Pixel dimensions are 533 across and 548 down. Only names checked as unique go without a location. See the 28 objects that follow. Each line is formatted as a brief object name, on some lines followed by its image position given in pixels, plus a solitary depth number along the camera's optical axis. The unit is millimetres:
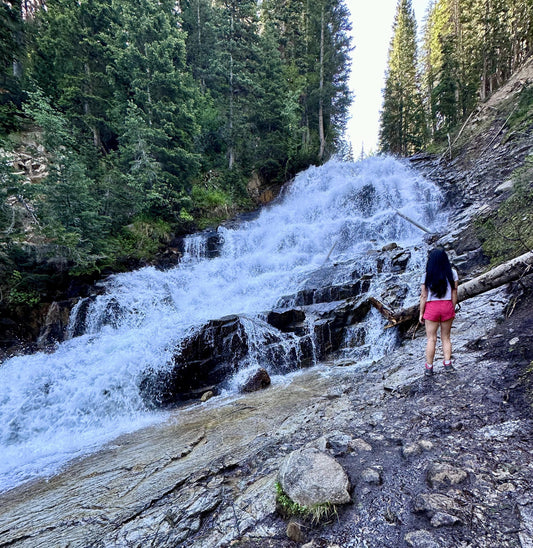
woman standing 3813
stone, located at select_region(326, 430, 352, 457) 2638
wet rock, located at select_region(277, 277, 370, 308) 9921
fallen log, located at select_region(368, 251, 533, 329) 4496
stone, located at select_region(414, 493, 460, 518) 1757
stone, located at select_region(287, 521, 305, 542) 1841
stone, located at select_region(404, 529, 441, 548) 1577
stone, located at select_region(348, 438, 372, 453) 2607
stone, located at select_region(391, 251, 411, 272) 10107
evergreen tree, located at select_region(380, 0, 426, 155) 32750
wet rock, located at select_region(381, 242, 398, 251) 11927
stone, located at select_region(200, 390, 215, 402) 6914
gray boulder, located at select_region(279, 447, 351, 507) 1992
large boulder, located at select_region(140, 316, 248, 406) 7266
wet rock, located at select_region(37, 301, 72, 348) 10234
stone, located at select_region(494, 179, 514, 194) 9708
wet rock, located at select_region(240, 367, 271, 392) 6910
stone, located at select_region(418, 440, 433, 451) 2393
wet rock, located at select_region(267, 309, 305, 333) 9008
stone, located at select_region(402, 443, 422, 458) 2377
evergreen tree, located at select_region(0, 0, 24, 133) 12766
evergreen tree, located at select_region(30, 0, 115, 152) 16469
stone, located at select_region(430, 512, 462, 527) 1653
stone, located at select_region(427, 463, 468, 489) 1959
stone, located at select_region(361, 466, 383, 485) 2154
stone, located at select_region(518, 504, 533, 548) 1441
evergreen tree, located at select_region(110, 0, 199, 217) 15266
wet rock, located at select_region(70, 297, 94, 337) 10500
